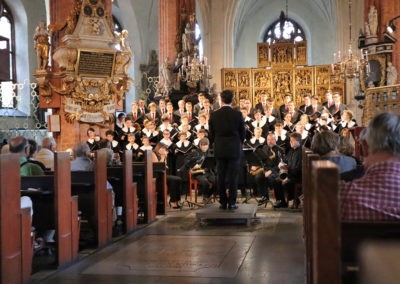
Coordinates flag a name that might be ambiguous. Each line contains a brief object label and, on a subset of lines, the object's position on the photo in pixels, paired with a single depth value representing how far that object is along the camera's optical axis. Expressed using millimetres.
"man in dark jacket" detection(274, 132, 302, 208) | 9461
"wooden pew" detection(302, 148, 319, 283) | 3344
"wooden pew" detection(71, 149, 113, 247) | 6391
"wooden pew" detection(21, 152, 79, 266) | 5418
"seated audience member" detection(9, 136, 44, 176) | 5887
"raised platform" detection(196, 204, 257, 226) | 7676
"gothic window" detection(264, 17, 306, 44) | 35456
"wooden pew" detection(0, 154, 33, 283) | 4480
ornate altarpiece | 20031
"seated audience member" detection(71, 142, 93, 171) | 6969
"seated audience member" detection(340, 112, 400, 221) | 2510
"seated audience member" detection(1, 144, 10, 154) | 6534
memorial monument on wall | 11867
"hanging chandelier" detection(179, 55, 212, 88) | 17312
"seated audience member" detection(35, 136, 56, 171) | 7645
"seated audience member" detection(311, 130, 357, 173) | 5527
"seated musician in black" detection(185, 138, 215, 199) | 10414
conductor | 7758
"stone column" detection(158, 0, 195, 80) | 18531
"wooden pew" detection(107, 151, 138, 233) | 7430
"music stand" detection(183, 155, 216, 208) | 9391
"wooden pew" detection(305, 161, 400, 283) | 2072
